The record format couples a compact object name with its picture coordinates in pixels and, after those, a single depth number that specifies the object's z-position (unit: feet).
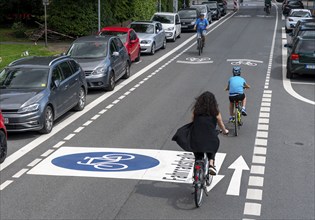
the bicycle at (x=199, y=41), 100.12
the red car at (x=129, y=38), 87.81
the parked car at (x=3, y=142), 40.42
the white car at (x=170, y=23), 122.11
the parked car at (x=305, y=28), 85.01
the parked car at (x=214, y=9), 184.65
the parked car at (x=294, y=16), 143.13
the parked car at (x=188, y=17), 144.15
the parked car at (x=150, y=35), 101.09
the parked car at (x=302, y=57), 75.20
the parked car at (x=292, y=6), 206.83
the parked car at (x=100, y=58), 66.33
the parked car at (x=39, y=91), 46.34
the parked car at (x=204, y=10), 162.12
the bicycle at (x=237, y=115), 47.75
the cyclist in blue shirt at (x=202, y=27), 99.81
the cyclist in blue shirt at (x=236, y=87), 48.26
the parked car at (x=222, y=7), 207.67
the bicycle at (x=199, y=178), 31.22
